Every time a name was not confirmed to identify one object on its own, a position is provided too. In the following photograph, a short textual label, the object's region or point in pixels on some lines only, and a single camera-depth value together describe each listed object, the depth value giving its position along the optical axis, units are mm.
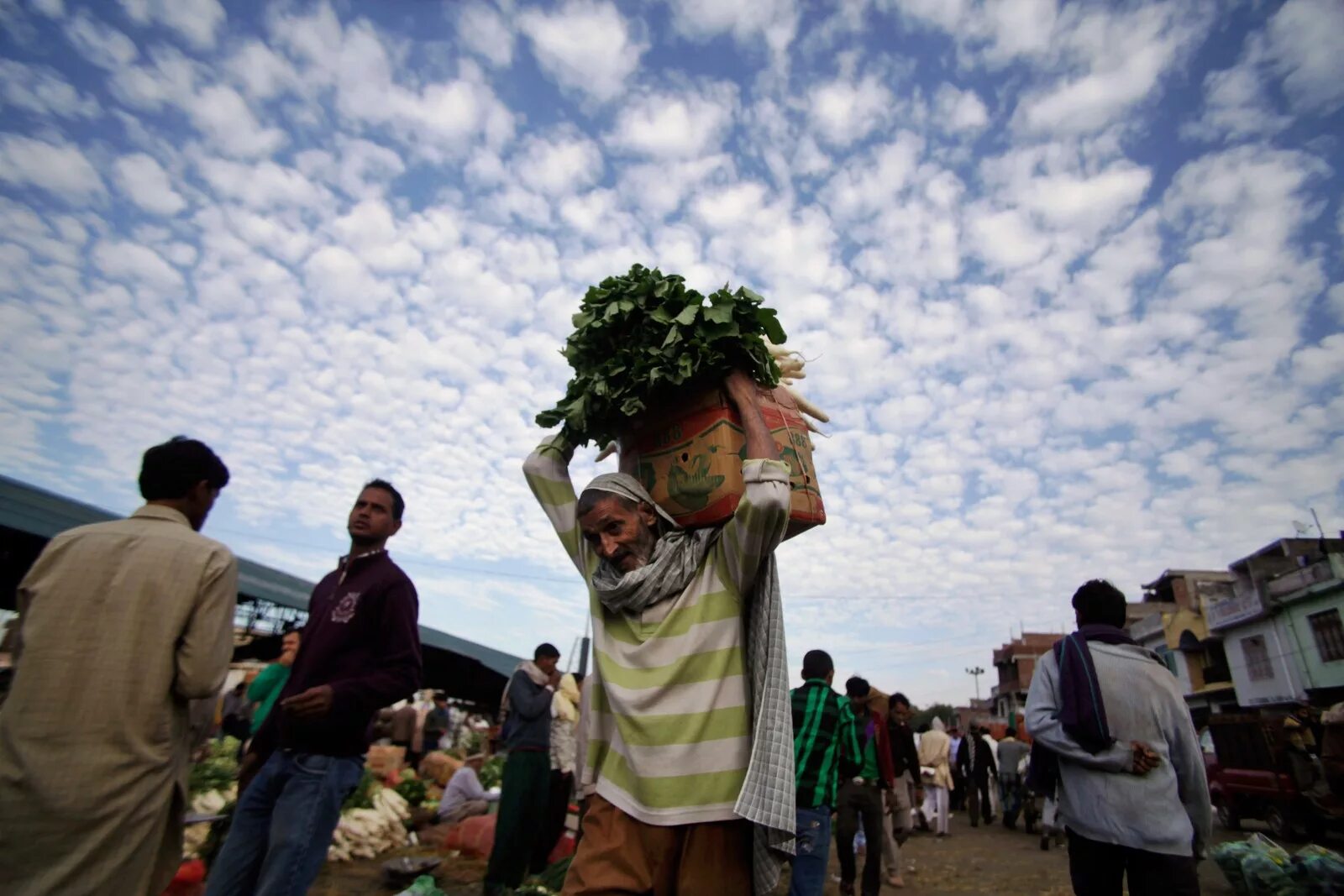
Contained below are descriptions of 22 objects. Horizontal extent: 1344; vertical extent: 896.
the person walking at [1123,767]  3047
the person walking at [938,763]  11820
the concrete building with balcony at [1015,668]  56500
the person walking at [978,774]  14461
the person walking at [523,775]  5719
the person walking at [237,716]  10086
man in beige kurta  2186
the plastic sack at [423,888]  3842
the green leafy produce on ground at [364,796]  8023
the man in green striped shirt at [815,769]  4770
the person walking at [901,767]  8539
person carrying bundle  1892
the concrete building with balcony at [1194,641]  33438
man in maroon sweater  2850
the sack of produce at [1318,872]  5312
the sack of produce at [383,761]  10125
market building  8898
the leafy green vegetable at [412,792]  9664
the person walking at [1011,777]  13305
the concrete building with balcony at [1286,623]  25234
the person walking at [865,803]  6277
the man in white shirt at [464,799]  8789
